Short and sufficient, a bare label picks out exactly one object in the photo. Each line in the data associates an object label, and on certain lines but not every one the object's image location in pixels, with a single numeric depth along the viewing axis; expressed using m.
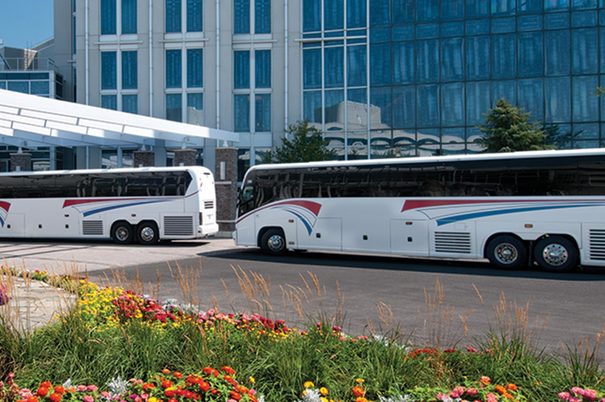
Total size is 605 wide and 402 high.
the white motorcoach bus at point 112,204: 24.00
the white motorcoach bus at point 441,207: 15.41
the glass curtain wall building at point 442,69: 32.94
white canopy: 20.86
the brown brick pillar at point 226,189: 29.44
